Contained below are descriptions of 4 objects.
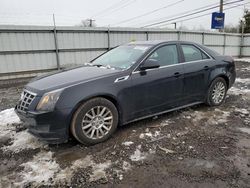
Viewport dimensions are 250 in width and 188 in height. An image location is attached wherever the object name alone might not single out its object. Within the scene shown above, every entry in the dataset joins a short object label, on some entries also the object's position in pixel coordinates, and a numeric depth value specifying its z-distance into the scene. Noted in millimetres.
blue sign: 18041
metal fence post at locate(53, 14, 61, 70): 10334
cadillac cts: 3170
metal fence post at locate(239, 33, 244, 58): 20509
